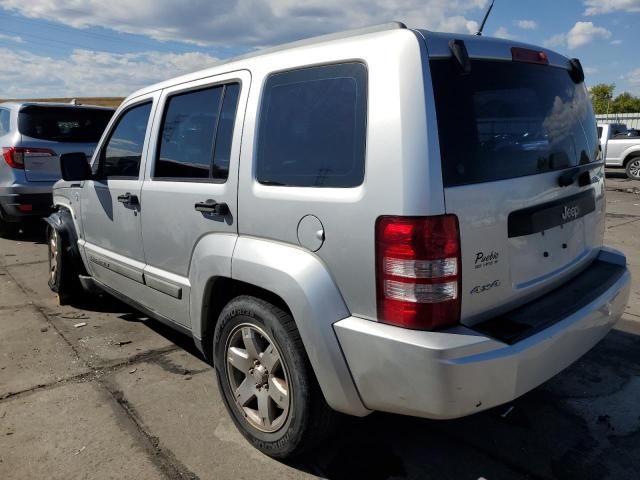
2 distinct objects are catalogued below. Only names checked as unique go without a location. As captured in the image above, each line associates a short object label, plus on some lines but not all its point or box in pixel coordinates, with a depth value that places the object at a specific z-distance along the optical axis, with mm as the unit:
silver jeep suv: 2029
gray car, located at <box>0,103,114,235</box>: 7109
